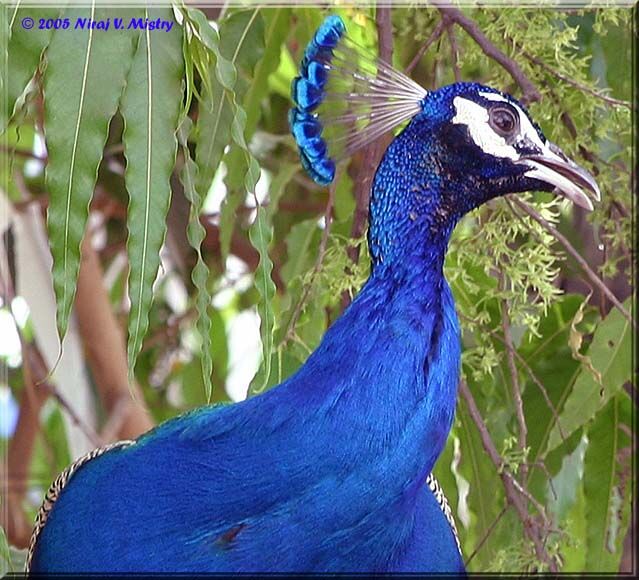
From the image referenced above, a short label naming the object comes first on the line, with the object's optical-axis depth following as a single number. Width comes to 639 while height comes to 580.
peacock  3.38
